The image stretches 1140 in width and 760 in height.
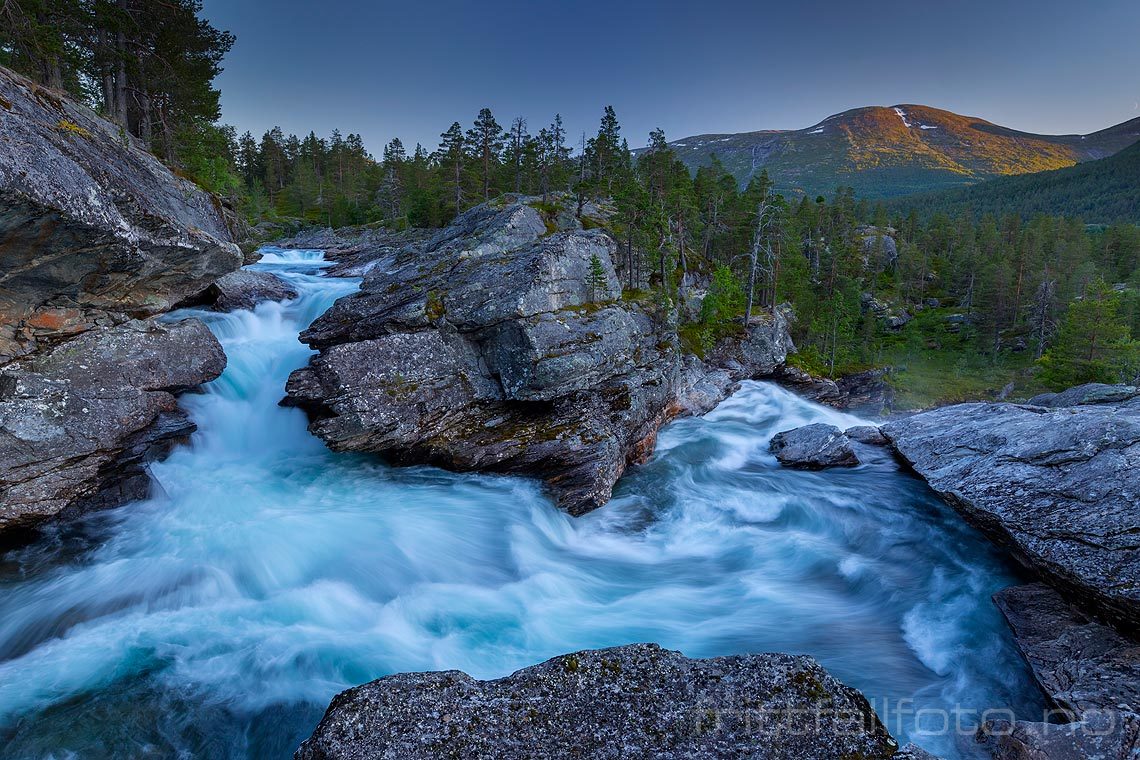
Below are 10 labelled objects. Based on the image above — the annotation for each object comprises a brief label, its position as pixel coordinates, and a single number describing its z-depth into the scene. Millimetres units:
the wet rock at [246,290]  20059
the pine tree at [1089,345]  37788
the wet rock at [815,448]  18938
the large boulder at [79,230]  9195
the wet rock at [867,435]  19594
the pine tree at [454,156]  48188
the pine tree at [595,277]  20500
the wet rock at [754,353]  32406
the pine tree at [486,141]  48216
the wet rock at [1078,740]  6191
